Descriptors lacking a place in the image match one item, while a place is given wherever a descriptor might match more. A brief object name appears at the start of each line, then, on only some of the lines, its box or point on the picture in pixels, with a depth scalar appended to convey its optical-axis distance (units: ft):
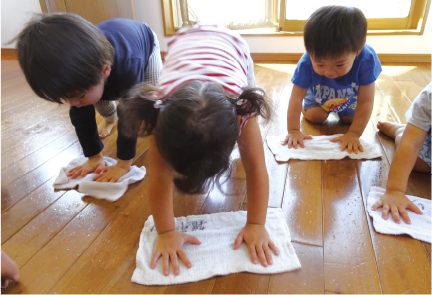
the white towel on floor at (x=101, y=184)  3.08
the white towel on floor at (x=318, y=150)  3.54
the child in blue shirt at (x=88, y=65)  2.21
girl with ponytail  1.63
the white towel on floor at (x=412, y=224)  2.44
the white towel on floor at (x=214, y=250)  2.19
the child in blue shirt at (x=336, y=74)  3.11
